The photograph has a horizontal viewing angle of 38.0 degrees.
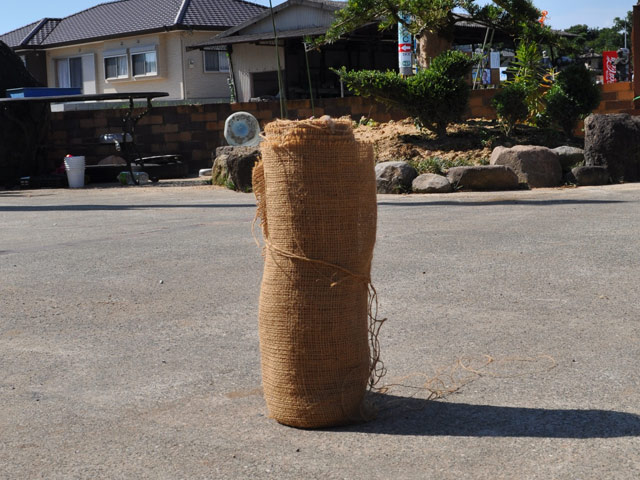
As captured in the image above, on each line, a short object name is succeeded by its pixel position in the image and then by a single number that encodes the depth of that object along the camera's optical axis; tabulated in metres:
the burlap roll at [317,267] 3.65
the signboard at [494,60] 31.35
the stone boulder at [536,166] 14.47
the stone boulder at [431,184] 14.02
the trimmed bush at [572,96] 16.62
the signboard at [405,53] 19.58
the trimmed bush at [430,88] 16.16
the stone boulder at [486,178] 13.88
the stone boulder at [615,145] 14.52
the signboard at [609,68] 28.45
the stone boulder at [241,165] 15.60
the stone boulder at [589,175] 14.34
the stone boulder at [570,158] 15.24
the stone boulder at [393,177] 14.26
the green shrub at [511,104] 16.53
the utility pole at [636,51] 17.70
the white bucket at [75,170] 18.73
